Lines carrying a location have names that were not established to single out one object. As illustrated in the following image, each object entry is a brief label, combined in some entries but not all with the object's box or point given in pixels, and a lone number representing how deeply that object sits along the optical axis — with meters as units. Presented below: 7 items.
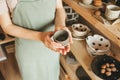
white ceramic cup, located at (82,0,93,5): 1.16
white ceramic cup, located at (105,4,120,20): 1.00
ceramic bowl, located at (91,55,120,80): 1.12
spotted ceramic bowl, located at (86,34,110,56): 1.27
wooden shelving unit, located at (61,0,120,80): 0.95
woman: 0.92
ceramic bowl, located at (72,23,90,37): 1.44
